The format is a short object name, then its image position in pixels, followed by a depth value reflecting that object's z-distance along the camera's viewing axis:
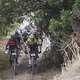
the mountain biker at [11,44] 14.49
